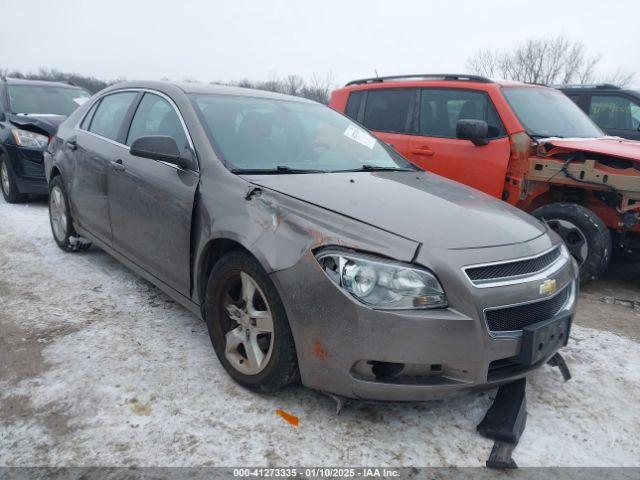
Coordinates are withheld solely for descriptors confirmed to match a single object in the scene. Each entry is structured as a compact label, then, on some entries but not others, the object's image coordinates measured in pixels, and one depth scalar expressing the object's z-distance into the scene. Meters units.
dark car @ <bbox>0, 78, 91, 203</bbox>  6.96
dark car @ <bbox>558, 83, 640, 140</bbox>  7.34
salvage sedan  2.23
